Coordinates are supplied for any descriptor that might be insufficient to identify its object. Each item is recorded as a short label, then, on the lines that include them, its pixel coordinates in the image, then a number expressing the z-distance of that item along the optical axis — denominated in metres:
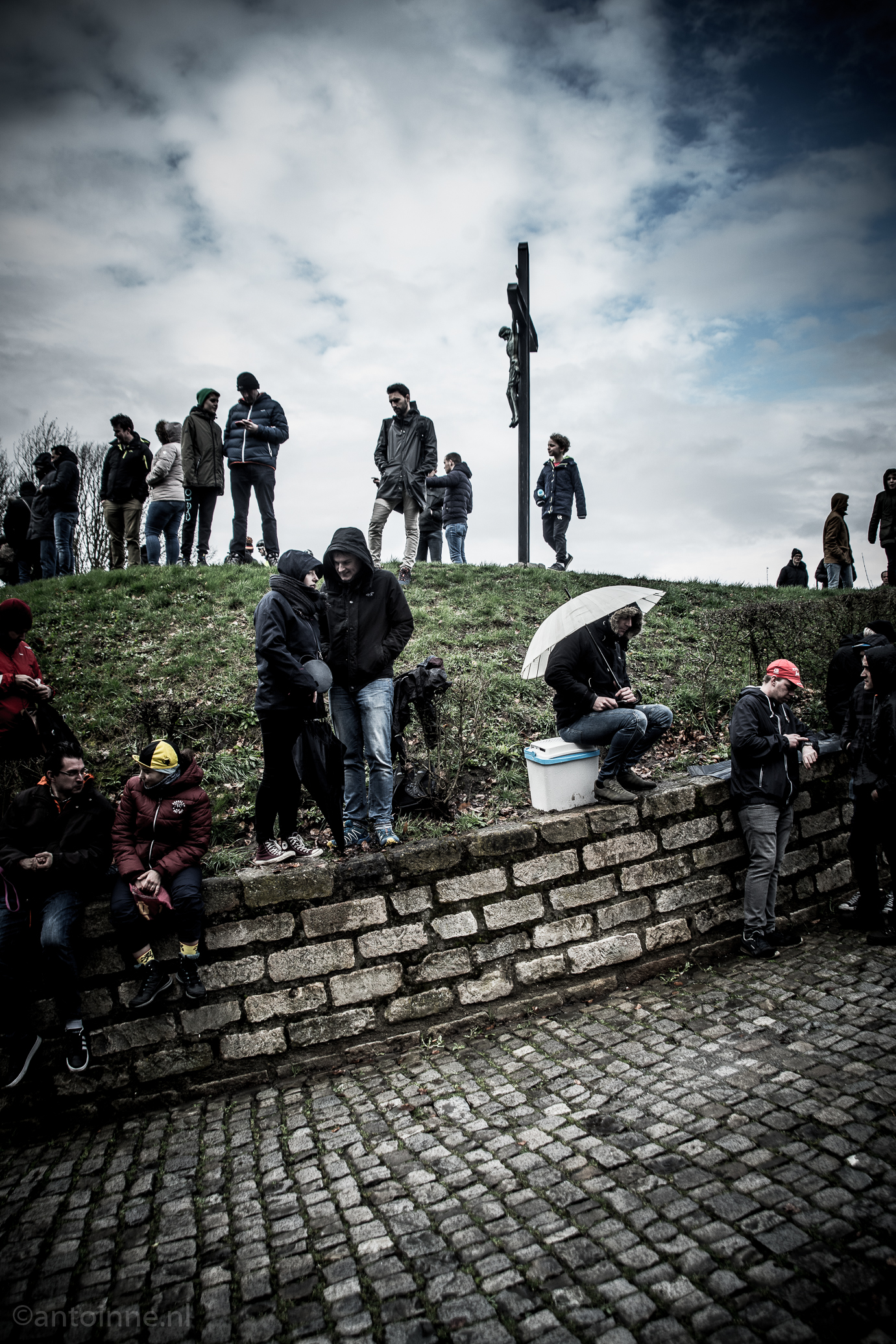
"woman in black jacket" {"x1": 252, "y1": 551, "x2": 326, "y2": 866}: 4.55
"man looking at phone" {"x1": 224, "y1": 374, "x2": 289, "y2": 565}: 9.15
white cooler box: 5.04
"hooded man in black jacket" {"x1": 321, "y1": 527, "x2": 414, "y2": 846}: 4.84
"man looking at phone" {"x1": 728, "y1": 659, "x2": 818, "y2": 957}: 5.11
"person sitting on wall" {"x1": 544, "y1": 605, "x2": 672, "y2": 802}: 5.05
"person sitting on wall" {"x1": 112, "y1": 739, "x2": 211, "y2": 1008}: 4.01
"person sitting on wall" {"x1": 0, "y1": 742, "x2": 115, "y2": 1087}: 3.92
